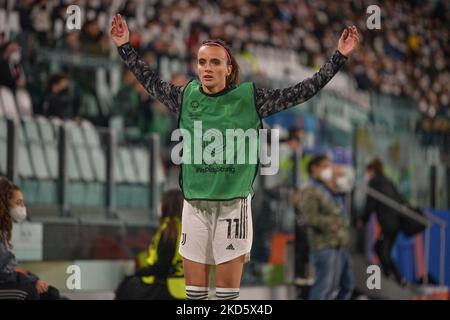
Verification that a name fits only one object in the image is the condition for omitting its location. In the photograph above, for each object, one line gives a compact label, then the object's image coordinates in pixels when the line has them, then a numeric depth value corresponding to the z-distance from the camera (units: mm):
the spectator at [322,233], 13914
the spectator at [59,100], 13281
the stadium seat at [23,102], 13227
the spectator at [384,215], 15086
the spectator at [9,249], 9289
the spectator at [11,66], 12930
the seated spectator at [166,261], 11039
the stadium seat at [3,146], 11758
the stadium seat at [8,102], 13125
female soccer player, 6957
